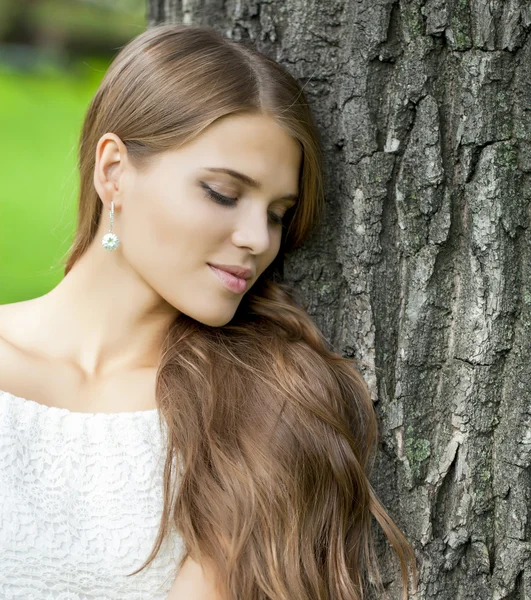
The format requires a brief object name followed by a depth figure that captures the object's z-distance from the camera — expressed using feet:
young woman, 5.83
